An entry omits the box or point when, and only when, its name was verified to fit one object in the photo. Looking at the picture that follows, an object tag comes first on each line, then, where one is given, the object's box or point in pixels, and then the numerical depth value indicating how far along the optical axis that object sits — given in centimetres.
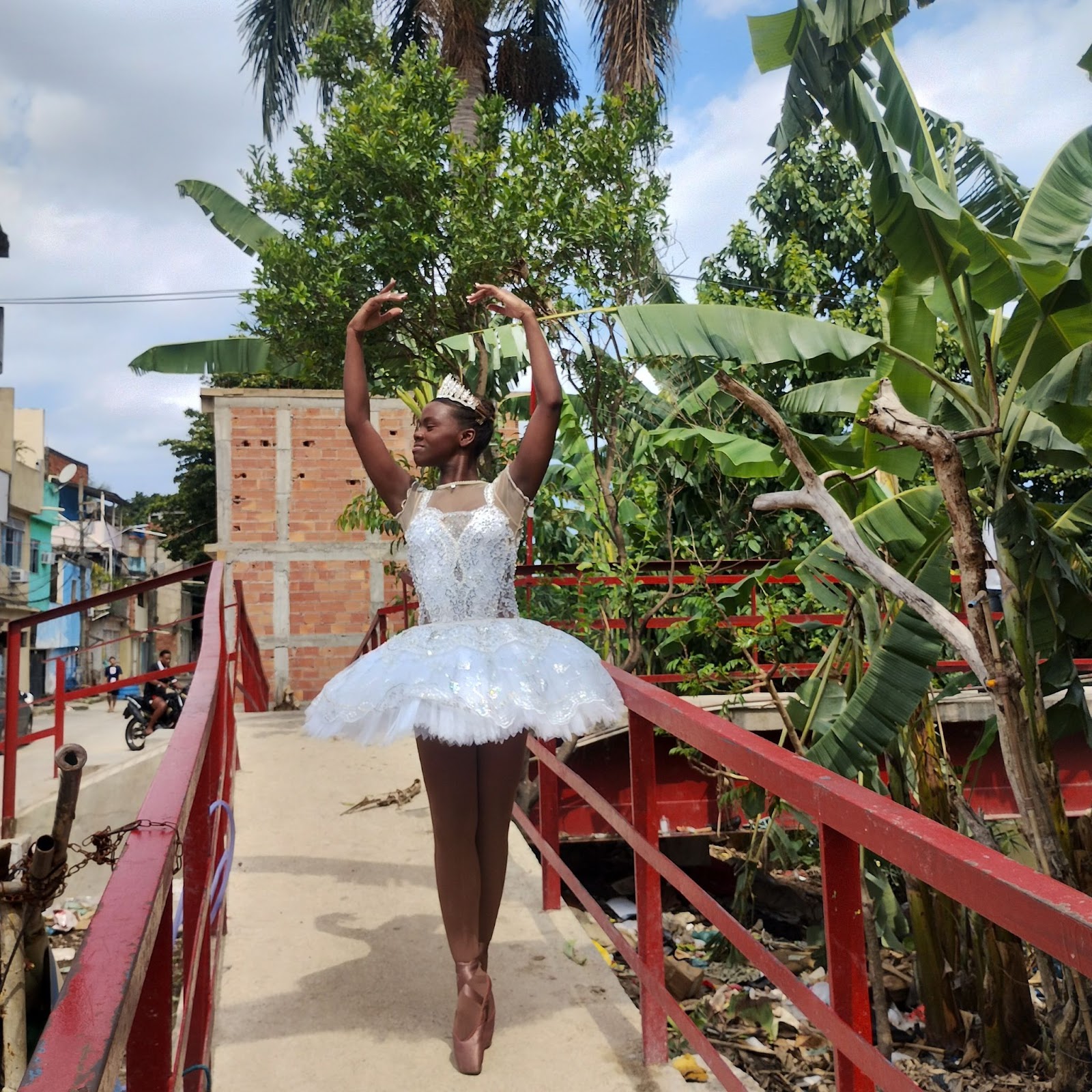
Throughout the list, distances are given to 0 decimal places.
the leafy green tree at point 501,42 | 1309
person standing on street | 2720
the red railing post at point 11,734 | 582
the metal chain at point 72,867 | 150
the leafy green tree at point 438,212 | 796
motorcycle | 1641
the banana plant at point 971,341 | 443
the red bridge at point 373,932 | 118
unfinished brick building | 1476
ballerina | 245
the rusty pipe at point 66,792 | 201
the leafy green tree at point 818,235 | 1177
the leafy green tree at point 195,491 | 2886
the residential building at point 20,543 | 2962
